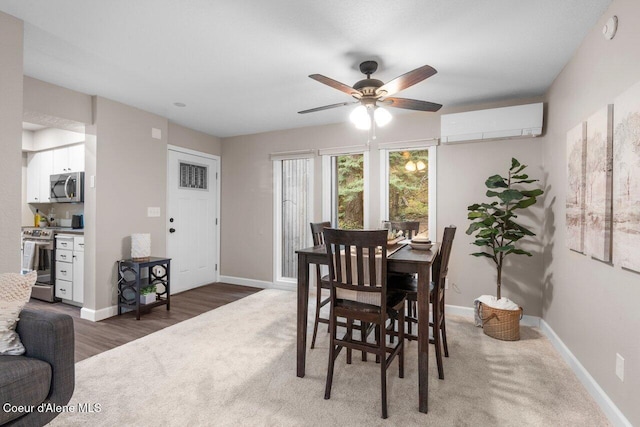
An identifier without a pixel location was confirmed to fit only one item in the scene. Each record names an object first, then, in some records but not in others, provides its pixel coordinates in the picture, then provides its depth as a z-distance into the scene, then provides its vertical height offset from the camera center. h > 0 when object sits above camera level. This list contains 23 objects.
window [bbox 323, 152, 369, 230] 4.40 +0.30
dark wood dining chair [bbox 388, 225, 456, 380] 2.25 -0.59
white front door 4.52 -0.13
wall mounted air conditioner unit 3.23 +0.97
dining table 1.90 -0.52
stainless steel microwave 4.18 +0.30
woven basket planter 2.92 -1.06
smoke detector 1.83 +1.12
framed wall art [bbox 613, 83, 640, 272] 1.58 +0.19
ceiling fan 2.39 +0.95
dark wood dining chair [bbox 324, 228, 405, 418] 1.86 -0.53
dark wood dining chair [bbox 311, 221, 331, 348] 2.56 -0.58
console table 3.53 -0.88
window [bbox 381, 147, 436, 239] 3.88 +0.33
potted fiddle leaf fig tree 3.01 -0.05
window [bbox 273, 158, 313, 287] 4.77 -0.06
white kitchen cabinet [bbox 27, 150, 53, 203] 4.65 +0.52
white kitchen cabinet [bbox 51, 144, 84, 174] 4.29 +0.72
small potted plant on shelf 3.63 -1.01
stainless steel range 4.13 -0.73
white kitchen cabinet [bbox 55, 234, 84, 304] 3.85 -0.75
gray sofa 1.39 -0.78
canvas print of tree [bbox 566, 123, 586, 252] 2.23 +0.20
